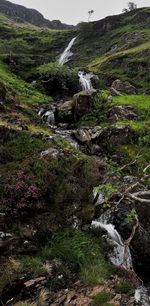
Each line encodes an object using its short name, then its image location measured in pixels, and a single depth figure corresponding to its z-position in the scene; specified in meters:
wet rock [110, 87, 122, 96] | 49.29
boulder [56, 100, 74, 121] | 39.38
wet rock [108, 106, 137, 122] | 37.96
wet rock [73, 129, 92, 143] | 32.73
